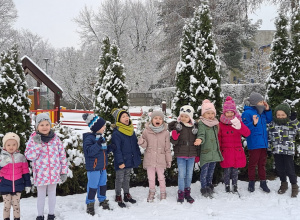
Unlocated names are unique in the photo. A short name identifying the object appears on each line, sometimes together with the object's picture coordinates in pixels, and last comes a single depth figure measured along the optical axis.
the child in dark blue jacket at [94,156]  4.14
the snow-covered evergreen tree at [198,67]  5.90
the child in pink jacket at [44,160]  3.82
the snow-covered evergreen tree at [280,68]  6.33
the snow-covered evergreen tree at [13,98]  4.92
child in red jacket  4.91
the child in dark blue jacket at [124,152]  4.50
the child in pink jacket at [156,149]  4.70
